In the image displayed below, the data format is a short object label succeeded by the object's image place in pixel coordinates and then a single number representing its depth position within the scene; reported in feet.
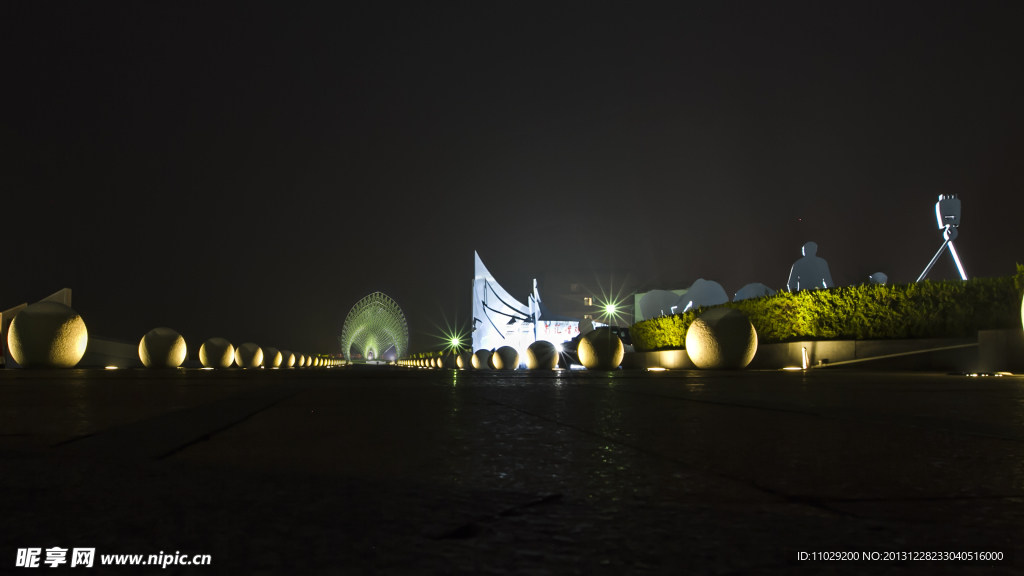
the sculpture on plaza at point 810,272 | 140.46
